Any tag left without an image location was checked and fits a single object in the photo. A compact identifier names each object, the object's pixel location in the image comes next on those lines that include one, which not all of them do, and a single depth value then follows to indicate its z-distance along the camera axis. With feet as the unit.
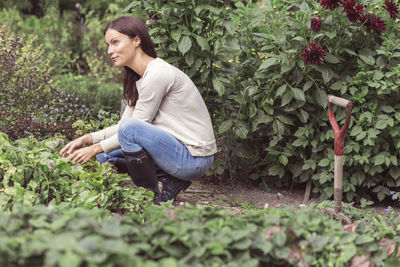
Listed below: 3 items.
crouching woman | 10.15
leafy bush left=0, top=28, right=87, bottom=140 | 12.39
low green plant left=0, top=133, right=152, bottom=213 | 7.87
